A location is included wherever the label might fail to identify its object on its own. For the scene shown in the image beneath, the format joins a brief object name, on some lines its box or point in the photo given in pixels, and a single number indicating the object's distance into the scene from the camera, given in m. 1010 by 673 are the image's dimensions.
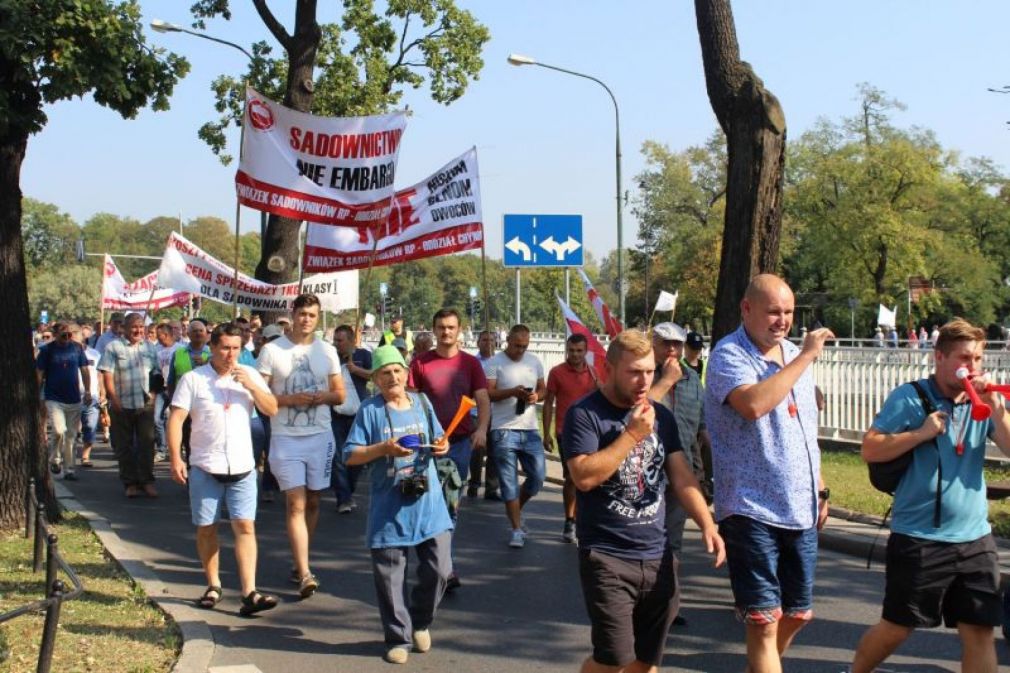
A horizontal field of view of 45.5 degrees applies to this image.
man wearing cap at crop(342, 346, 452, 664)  6.27
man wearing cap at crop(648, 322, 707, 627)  7.52
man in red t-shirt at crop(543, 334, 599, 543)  9.73
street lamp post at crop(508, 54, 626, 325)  27.60
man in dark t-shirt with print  4.41
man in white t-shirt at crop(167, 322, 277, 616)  7.16
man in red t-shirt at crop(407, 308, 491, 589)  8.49
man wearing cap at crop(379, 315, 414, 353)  17.42
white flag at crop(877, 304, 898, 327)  42.06
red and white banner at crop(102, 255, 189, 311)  24.42
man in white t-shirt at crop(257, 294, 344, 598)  7.53
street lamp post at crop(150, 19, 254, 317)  20.06
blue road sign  15.24
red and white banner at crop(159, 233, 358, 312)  14.65
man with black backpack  4.89
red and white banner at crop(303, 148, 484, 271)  13.42
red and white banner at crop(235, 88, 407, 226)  12.02
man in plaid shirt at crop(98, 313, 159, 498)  12.42
